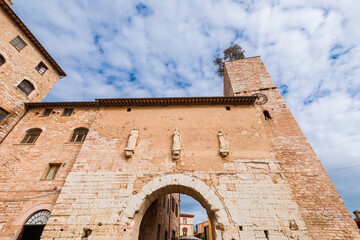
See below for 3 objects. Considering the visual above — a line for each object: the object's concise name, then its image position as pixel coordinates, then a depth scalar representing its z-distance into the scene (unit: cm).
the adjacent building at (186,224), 3234
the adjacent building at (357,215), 1357
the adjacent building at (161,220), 998
